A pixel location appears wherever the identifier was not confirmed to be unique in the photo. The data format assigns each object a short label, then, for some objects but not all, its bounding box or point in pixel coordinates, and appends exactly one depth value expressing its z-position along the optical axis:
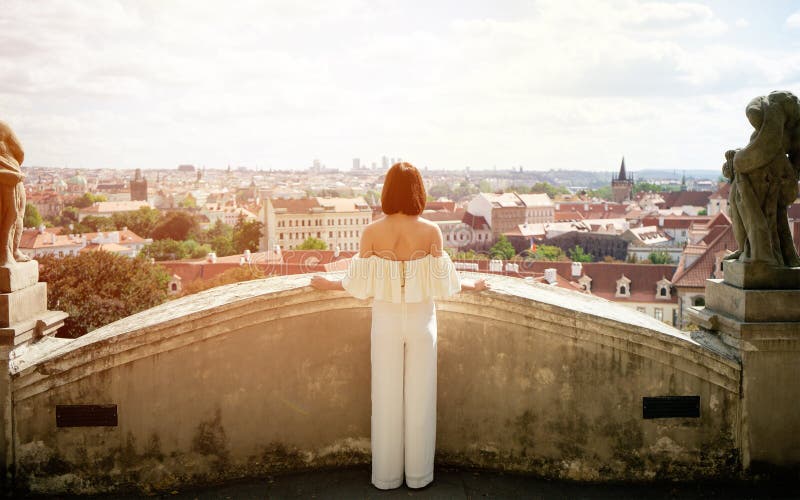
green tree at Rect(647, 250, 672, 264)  88.81
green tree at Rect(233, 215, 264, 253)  83.38
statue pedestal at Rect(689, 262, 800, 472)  4.85
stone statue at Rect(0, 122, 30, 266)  4.73
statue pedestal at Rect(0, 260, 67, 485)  4.72
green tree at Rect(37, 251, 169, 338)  20.74
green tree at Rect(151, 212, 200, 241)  91.12
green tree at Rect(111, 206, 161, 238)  98.50
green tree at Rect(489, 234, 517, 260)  89.19
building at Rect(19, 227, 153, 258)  66.62
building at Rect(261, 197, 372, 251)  92.31
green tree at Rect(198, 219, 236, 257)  82.38
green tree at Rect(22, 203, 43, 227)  91.35
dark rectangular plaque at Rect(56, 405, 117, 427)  4.80
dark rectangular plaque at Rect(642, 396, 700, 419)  4.93
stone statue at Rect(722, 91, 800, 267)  4.81
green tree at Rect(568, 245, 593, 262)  95.50
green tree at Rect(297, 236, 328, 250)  71.20
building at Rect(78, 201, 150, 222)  121.06
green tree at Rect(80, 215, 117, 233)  100.02
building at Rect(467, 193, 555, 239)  123.81
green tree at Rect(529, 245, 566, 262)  86.51
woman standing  4.32
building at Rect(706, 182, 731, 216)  119.00
